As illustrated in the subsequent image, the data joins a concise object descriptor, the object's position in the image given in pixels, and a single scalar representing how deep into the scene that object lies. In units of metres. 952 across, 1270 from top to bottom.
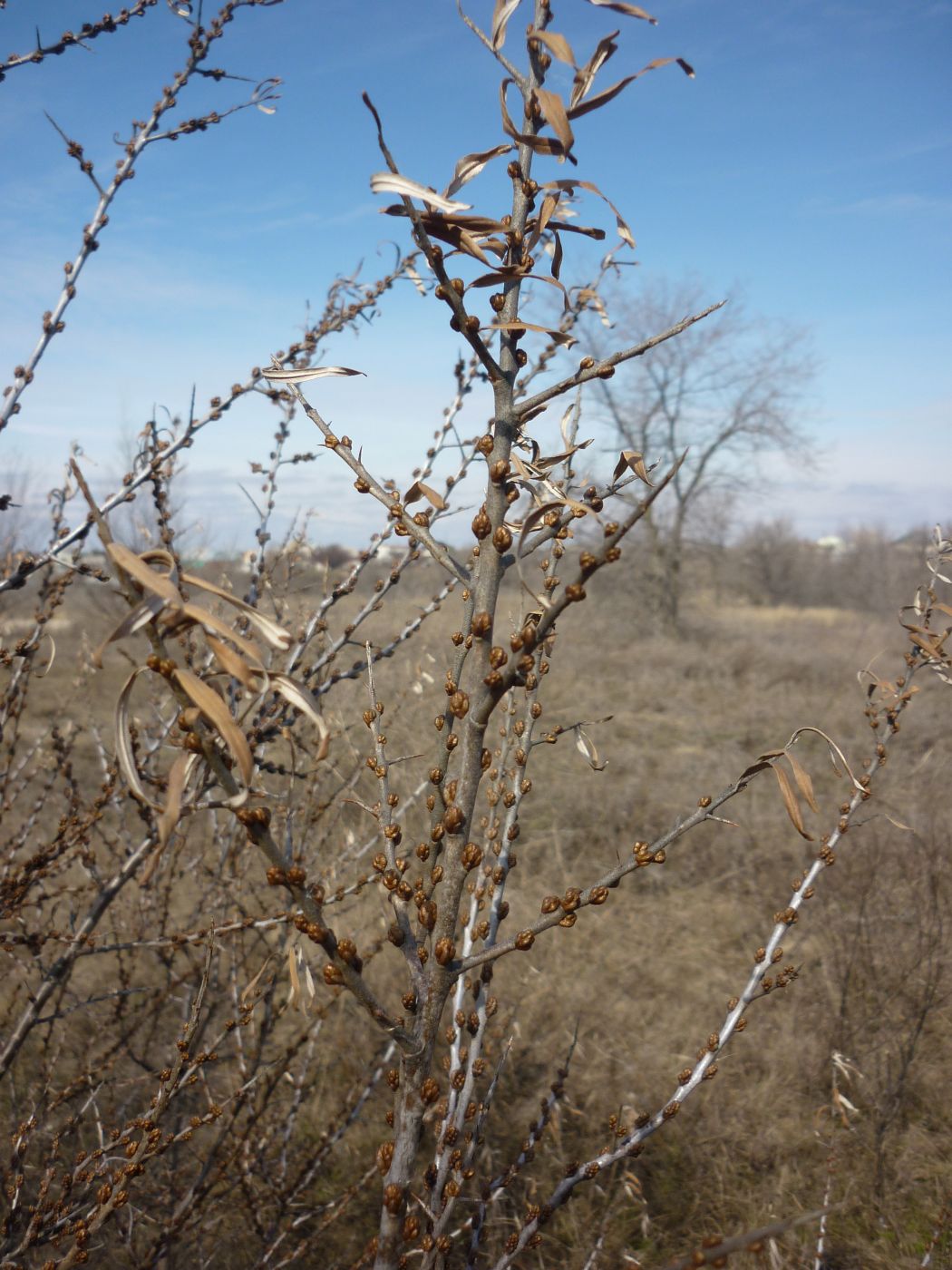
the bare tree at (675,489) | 15.84
